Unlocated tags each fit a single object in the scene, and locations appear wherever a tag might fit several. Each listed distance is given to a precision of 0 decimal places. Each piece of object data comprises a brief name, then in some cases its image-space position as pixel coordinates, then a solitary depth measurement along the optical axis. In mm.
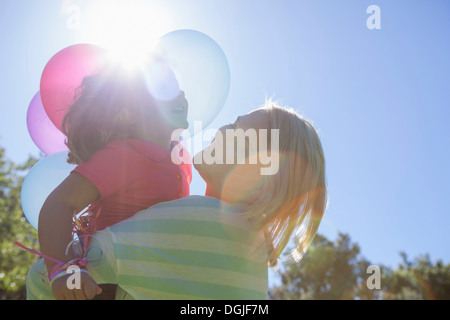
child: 1718
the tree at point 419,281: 25219
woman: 1644
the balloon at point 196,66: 2689
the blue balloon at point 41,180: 2502
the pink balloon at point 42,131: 2793
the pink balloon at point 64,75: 2459
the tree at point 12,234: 7198
